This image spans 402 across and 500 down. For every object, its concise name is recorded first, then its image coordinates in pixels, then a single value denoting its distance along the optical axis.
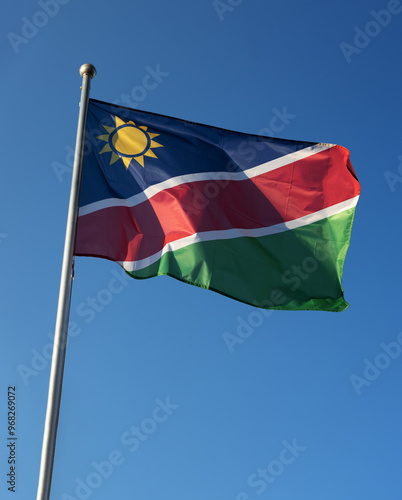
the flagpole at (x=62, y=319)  6.82
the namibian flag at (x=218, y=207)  9.24
